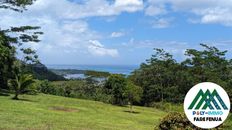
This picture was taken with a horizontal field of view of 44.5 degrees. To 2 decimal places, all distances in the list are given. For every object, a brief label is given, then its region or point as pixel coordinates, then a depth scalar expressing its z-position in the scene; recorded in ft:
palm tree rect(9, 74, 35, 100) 69.71
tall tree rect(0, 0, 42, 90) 78.51
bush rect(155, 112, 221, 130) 24.42
